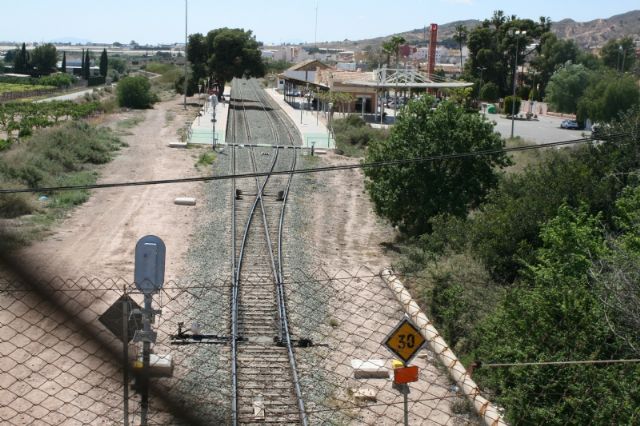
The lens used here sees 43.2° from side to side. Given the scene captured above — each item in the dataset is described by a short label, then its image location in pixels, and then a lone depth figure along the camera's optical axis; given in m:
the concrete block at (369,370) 10.52
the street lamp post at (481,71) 73.20
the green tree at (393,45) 74.88
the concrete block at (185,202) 22.88
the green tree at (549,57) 76.00
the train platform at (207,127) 37.62
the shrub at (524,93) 73.81
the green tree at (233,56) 62.52
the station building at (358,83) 50.85
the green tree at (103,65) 116.74
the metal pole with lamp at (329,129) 38.82
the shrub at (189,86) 66.81
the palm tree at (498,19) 78.24
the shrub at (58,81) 101.00
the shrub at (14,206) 20.17
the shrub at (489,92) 71.00
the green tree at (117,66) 152.41
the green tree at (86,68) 113.85
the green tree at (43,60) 126.00
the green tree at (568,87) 57.69
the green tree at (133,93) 58.31
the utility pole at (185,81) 59.36
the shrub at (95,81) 111.94
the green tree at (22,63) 123.61
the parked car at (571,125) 53.06
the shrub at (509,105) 63.60
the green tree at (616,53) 89.12
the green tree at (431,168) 19.72
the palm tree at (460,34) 97.50
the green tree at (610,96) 41.66
